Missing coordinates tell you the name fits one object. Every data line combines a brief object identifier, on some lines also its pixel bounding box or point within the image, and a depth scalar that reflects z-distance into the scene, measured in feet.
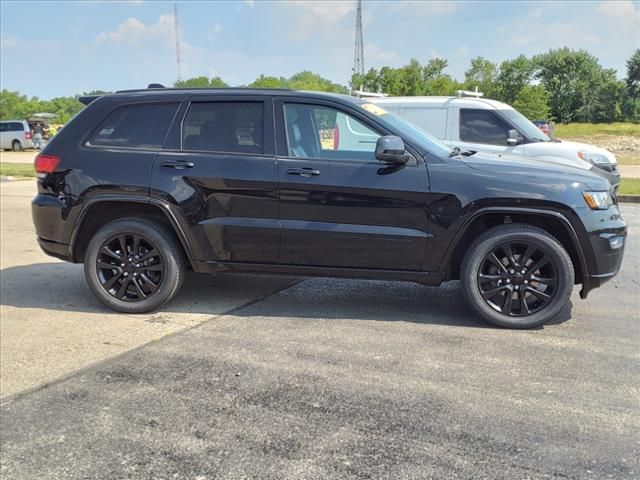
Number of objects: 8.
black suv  14.29
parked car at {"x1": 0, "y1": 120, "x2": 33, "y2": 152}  109.40
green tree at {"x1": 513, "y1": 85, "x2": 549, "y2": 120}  168.04
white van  29.60
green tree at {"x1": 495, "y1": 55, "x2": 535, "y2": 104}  225.54
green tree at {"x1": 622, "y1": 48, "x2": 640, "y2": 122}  219.00
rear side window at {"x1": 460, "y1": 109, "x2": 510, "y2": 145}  30.40
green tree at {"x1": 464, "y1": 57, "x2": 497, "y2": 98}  258.84
